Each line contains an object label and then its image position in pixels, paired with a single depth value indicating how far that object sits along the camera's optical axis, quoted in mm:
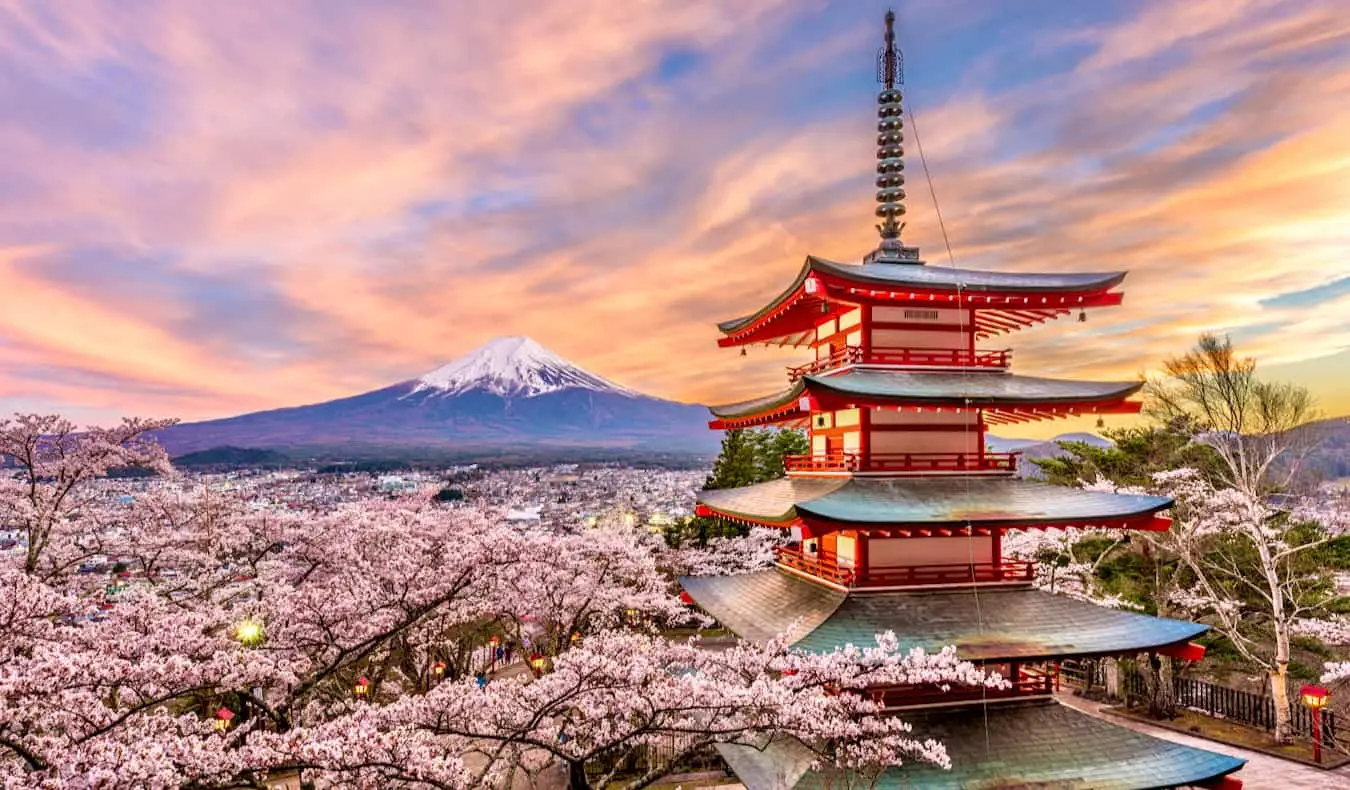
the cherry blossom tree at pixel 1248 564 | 17188
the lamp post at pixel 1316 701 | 15547
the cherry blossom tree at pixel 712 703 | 8727
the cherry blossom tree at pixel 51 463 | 13547
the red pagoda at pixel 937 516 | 10445
